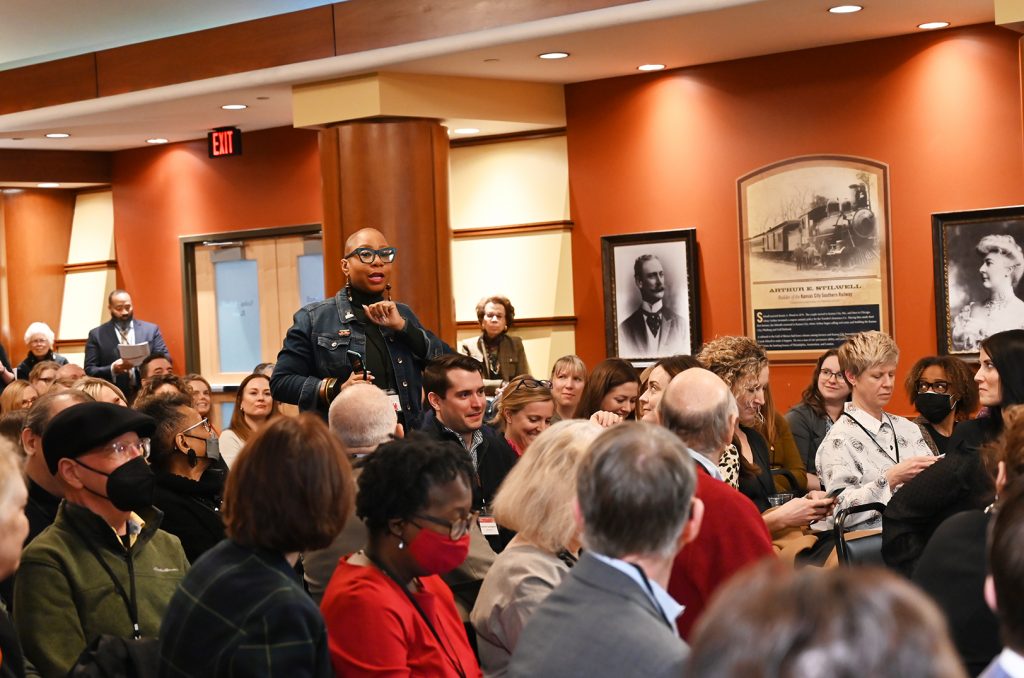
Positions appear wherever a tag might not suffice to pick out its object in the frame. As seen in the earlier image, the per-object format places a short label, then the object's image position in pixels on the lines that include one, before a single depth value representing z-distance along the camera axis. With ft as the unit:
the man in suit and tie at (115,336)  36.65
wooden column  27.73
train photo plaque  26.76
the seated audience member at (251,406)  21.53
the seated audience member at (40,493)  11.25
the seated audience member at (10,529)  7.98
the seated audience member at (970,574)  9.25
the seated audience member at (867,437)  16.10
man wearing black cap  9.57
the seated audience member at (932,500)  11.62
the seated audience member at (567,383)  21.61
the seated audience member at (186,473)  13.56
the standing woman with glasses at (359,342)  17.47
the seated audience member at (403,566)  8.74
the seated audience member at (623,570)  6.56
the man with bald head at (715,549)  10.22
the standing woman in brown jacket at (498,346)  30.32
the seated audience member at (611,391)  18.25
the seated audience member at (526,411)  16.83
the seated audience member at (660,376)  16.43
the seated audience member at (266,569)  7.39
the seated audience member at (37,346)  36.73
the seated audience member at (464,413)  16.47
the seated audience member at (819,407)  21.04
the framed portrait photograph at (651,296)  29.04
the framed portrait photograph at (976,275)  25.04
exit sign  34.88
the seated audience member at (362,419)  12.94
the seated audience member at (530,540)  9.68
